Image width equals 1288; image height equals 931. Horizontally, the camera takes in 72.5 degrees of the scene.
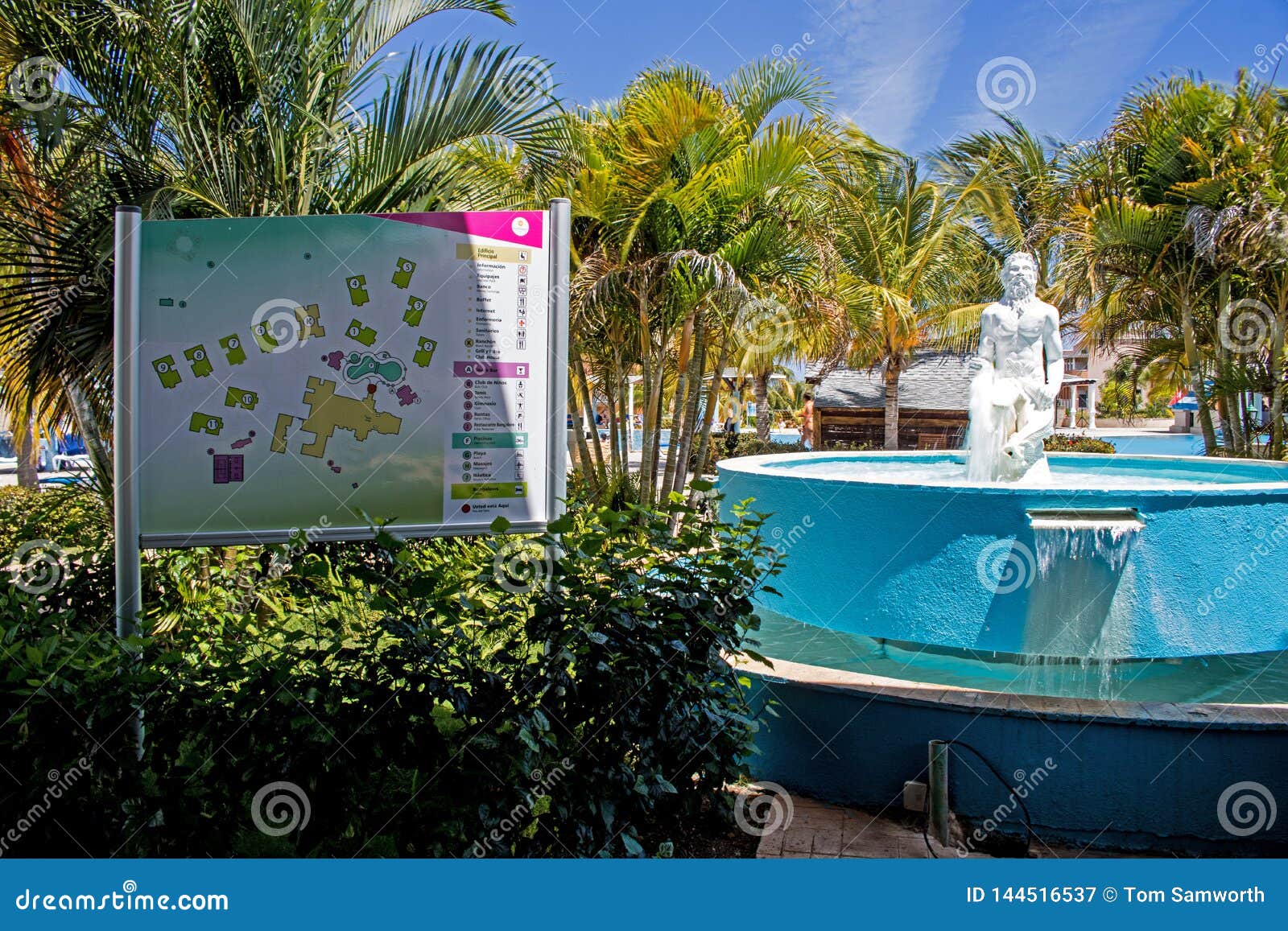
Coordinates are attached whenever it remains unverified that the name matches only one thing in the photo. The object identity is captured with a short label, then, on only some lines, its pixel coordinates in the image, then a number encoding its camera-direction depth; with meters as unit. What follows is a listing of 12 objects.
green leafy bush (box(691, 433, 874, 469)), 23.38
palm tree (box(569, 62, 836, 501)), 10.92
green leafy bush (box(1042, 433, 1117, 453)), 22.22
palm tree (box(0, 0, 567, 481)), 5.29
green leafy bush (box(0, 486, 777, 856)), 2.79
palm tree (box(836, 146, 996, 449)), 18.34
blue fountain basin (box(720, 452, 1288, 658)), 5.05
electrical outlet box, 3.87
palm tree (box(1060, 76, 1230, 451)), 14.14
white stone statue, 7.54
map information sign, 3.38
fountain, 3.72
